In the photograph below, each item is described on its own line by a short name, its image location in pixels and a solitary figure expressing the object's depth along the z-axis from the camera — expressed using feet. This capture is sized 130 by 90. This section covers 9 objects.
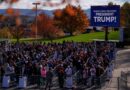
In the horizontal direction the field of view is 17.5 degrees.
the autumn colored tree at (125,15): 247.70
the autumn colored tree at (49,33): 257.03
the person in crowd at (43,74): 81.92
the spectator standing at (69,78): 82.84
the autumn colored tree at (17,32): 232.32
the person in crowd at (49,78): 81.76
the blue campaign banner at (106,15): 139.23
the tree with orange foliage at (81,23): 208.34
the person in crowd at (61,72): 82.77
